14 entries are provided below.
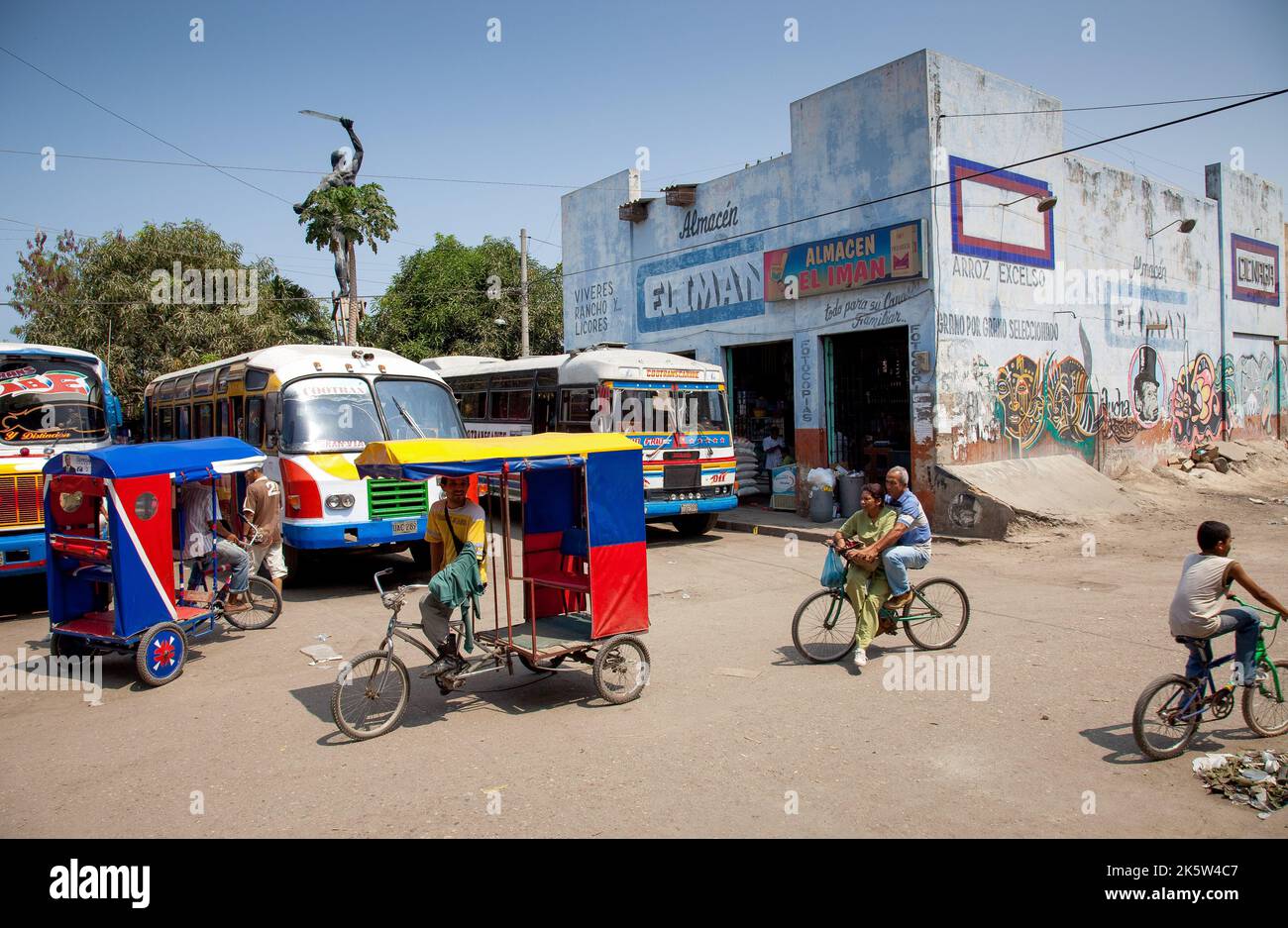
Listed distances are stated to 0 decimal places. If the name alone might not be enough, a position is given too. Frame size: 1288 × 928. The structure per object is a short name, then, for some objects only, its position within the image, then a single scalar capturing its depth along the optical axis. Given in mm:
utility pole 27530
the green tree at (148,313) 25641
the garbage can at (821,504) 16422
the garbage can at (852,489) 16328
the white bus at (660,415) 14680
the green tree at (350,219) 25844
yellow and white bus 11000
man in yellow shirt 6367
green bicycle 7648
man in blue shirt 7391
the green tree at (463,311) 36000
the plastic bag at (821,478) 16453
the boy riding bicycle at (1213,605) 5184
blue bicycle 5223
